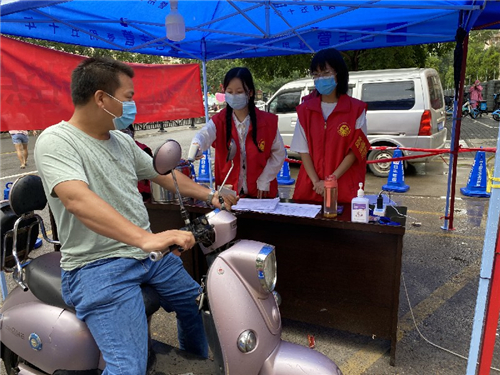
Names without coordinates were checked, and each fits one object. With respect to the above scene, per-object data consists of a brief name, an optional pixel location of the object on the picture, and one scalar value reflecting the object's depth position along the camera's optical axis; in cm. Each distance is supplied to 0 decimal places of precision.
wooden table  236
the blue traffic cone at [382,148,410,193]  687
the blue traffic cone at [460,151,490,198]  627
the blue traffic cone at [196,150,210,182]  822
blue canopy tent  344
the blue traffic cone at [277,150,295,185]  779
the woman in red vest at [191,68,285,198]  293
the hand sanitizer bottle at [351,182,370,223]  233
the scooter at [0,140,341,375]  155
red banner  321
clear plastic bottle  249
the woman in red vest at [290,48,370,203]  280
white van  732
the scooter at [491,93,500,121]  2348
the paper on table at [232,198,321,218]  254
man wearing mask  140
